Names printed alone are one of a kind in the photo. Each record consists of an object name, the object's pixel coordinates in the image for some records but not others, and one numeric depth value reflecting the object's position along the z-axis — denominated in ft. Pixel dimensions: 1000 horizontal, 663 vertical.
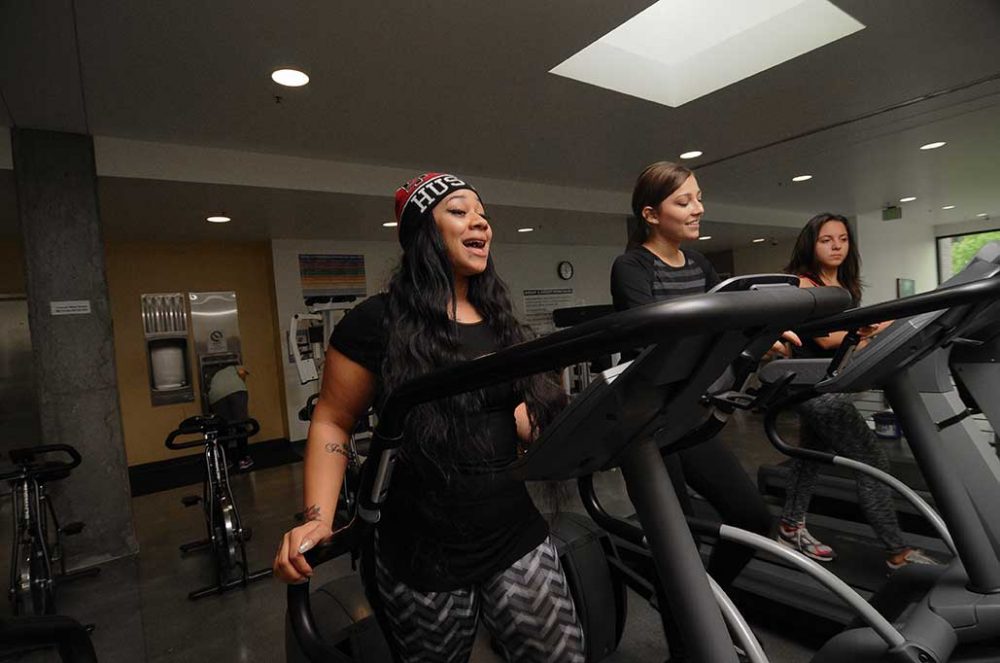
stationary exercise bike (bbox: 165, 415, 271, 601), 9.66
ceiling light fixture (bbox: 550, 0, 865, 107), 10.25
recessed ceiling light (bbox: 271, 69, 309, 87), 9.30
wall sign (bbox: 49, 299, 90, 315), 10.64
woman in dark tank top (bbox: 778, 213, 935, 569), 7.41
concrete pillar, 10.46
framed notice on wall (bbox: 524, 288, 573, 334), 27.53
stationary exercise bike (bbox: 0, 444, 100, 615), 8.53
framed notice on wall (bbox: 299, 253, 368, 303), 21.57
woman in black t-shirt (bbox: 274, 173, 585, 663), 3.35
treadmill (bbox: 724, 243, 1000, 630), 4.24
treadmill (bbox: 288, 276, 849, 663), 1.49
